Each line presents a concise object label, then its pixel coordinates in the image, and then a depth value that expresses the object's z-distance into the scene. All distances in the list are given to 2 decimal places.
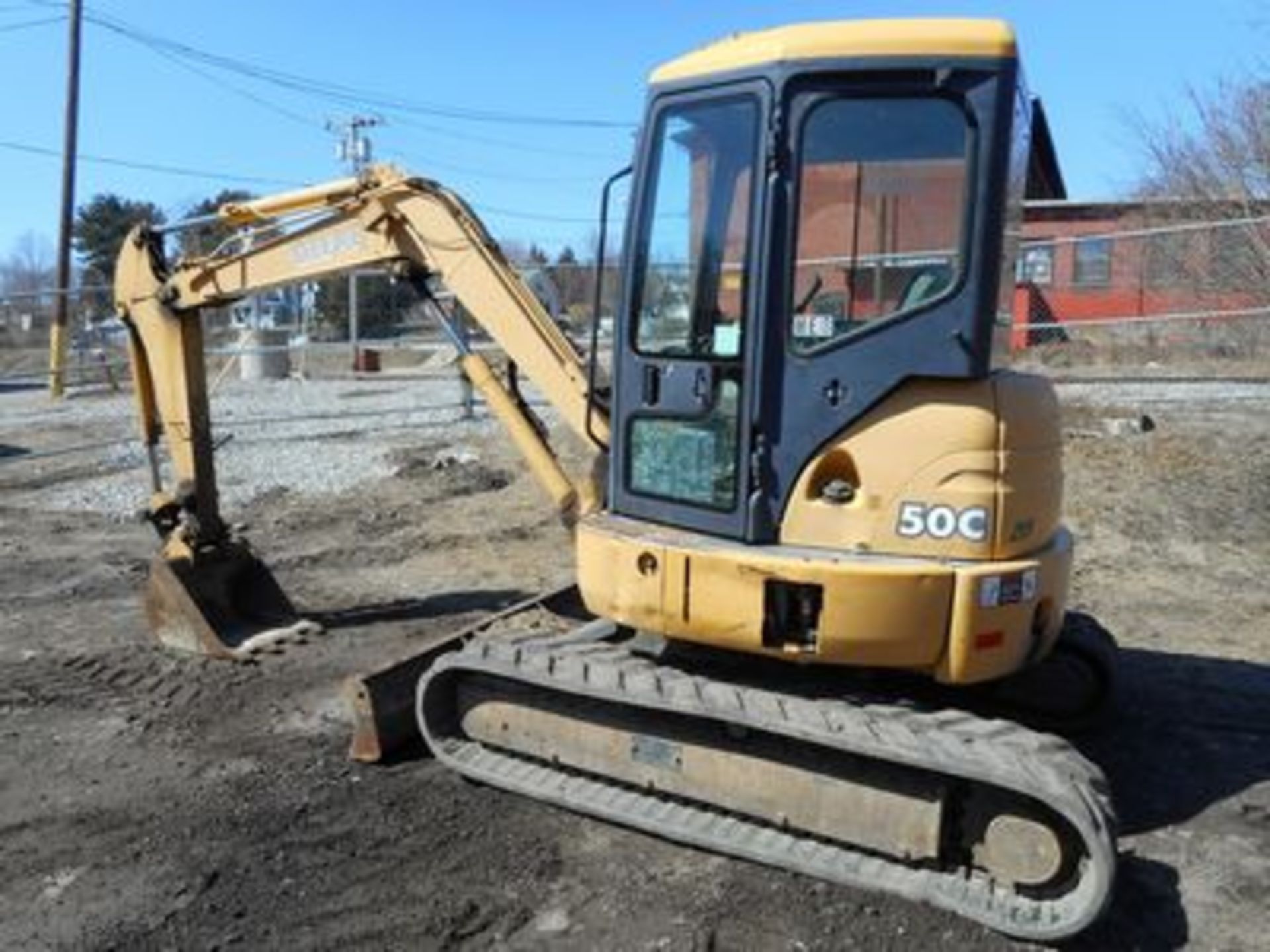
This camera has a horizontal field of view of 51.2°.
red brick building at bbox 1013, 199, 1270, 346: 17.59
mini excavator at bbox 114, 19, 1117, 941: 4.19
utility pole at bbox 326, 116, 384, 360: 34.03
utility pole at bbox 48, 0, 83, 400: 25.47
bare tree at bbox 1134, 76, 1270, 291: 17.77
